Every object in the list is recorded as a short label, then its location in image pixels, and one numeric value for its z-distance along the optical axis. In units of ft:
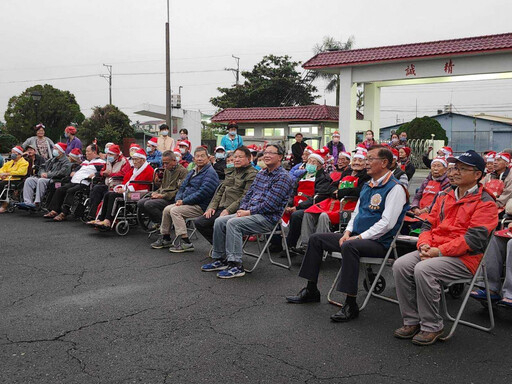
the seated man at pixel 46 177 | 35.45
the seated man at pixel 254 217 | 19.92
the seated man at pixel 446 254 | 13.20
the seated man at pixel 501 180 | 20.57
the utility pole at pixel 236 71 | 191.06
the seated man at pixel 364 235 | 14.87
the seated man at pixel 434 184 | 22.20
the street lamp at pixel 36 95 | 69.78
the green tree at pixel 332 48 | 132.87
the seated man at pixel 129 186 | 28.68
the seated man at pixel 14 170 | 37.96
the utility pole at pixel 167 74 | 75.72
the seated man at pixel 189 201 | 24.29
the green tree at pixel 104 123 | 138.82
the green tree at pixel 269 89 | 145.89
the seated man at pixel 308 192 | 22.59
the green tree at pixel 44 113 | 137.18
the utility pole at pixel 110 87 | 207.82
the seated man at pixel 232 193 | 22.47
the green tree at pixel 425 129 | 109.70
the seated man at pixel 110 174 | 30.91
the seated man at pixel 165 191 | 26.45
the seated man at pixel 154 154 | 37.50
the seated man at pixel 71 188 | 33.27
